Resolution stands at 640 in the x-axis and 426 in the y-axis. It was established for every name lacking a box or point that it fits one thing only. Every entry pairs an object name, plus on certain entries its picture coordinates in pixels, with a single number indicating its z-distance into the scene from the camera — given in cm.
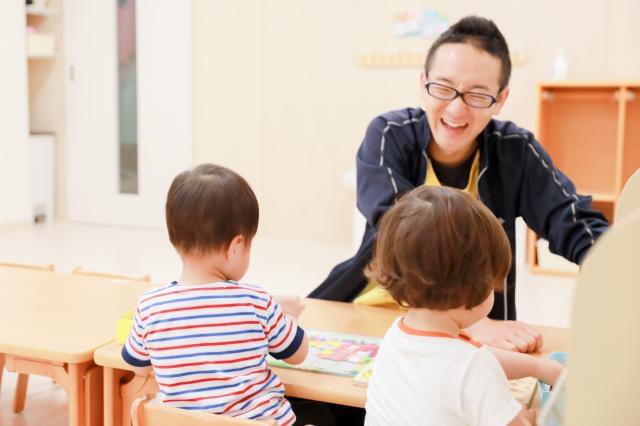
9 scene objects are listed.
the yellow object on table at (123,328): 213
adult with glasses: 233
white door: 643
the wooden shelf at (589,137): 503
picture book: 204
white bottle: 498
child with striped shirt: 196
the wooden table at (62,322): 212
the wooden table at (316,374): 197
